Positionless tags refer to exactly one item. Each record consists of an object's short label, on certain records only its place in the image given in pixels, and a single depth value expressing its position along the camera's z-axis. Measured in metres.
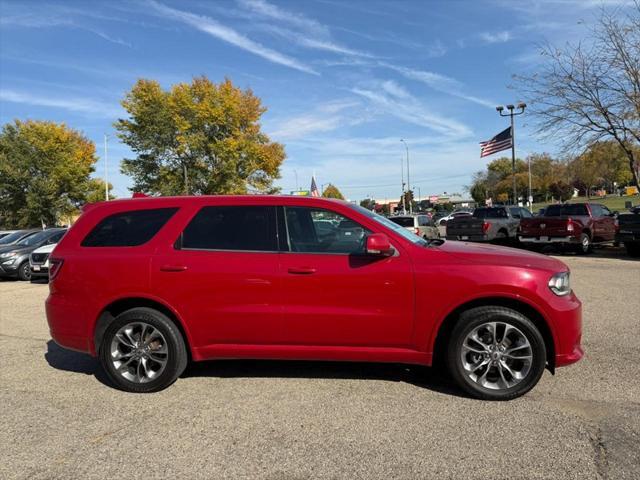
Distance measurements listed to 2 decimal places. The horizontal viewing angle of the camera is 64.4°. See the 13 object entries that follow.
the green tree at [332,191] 118.97
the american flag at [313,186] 47.38
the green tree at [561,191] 95.14
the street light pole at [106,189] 47.20
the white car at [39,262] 13.70
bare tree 16.16
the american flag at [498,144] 30.23
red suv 4.26
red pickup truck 16.59
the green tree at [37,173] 40.44
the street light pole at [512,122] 29.86
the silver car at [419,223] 19.53
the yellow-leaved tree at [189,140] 39.47
